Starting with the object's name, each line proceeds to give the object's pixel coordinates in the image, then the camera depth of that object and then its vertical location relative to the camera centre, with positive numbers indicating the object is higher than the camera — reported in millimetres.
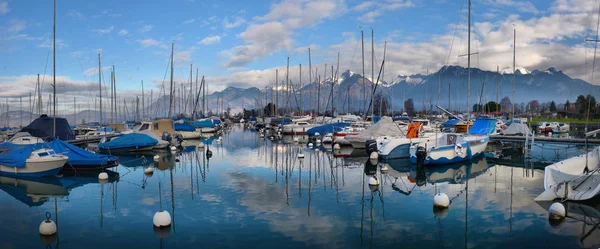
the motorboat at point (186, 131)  58925 -2992
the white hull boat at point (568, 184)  16547 -3223
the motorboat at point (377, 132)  38656 -2117
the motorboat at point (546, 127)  68044 -2974
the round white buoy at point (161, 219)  13406 -3722
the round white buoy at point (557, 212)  14172 -3700
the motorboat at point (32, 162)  24047 -3131
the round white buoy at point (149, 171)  25573 -3923
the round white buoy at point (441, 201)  16109 -3756
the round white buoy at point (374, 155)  32000 -3679
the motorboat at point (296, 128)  64750 -2835
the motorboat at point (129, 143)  39125 -3214
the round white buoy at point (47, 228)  12820 -3835
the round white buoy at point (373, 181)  20609 -3764
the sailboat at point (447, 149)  27938 -2834
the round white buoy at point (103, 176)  23547 -3886
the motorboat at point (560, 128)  69125 -3182
